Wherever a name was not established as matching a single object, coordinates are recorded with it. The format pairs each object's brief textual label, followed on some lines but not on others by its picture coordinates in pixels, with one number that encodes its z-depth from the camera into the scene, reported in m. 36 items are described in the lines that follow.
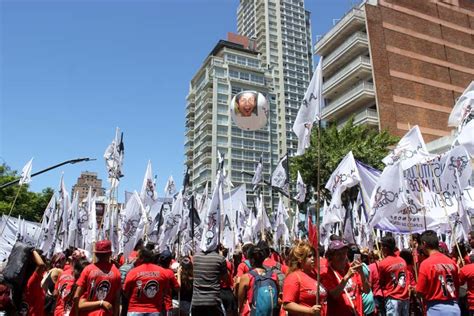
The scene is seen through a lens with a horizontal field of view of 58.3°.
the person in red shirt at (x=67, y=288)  5.78
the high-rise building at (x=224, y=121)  83.94
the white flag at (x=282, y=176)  17.20
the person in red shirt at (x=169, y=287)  6.08
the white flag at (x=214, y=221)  7.76
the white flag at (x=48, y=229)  14.81
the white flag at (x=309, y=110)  5.14
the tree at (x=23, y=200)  38.94
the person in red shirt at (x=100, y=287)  5.10
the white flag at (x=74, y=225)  15.08
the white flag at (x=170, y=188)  20.96
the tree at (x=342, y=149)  25.66
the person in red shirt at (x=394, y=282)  6.62
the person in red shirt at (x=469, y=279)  5.84
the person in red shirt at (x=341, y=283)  4.06
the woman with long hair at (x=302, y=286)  3.82
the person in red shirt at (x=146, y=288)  5.82
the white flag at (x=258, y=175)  19.37
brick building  40.50
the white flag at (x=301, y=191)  18.06
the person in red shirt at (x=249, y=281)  5.81
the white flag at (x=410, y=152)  9.39
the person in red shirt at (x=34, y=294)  4.90
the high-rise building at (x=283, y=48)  102.56
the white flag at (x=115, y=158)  14.04
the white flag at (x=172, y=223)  14.73
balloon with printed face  10.98
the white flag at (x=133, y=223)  13.01
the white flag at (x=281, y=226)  18.31
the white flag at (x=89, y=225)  14.35
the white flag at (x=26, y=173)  15.17
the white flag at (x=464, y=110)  8.38
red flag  4.08
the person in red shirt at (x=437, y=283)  5.24
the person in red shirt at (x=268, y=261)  6.36
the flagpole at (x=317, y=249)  3.74
